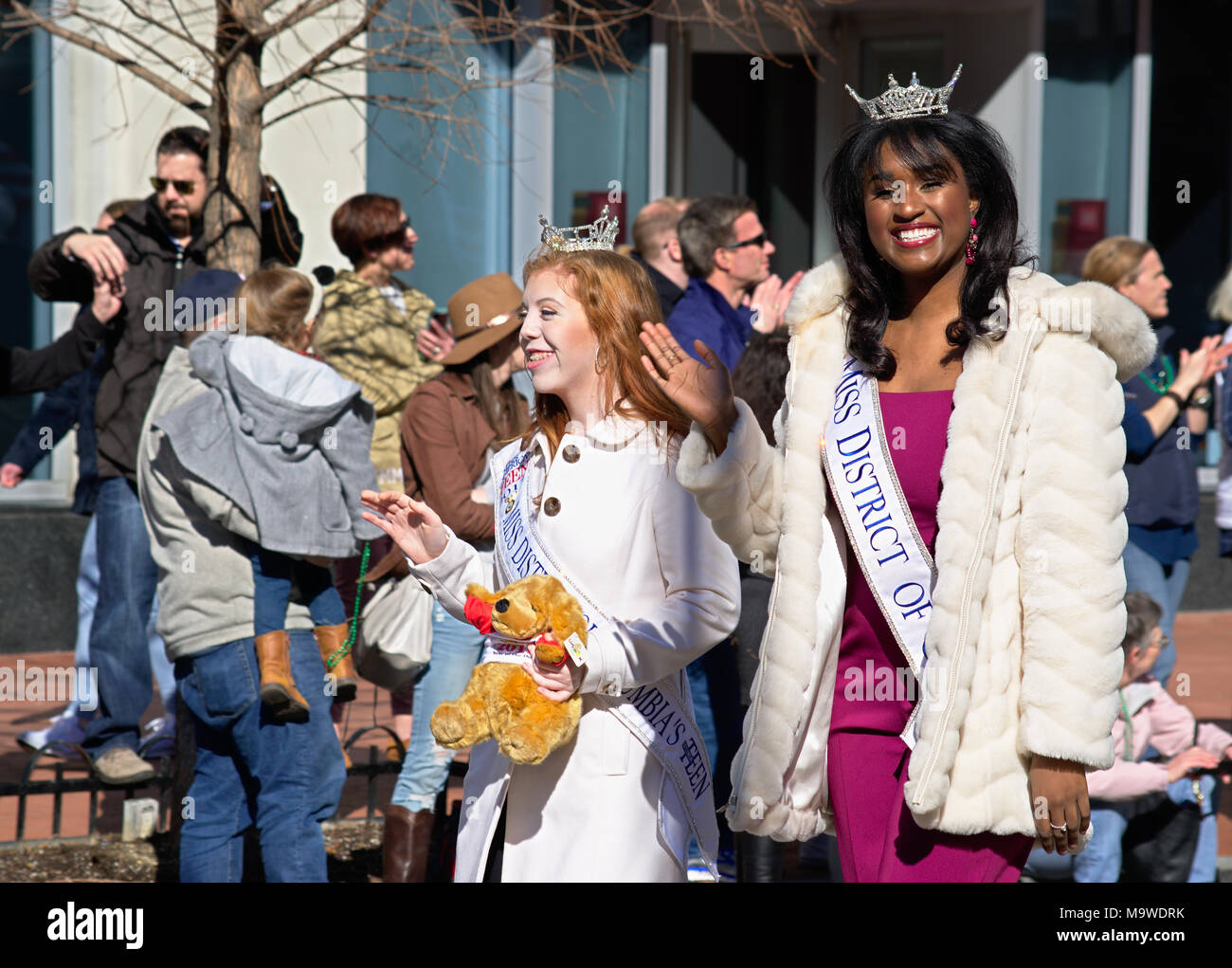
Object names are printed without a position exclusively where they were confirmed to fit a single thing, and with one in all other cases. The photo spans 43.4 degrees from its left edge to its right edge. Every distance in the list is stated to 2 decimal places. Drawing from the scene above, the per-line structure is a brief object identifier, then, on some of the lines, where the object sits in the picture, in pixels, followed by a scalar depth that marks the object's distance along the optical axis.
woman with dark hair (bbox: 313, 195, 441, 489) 6.40
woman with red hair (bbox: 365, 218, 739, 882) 3.10
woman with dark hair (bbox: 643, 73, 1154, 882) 2.65
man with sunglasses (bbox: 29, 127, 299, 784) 5.74
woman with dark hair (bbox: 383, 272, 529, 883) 5.05
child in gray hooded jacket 4.55
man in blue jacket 6.20
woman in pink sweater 4.93
